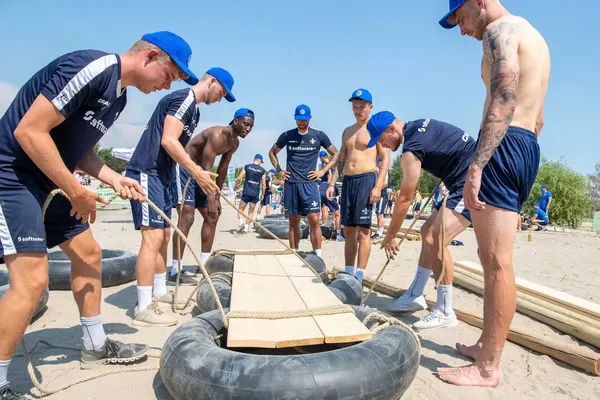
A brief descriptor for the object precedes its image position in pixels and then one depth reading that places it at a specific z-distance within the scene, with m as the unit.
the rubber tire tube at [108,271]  4.56
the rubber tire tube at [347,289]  3.67
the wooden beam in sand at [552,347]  2.84
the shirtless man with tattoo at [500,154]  2.38
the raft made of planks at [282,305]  2.29
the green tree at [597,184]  46.37
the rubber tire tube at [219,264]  4.84
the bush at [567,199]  24.69
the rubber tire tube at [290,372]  1.88
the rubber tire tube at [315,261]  4.81
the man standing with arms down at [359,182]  5.14
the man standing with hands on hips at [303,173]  6.37
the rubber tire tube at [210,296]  3.51
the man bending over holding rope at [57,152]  2.07
